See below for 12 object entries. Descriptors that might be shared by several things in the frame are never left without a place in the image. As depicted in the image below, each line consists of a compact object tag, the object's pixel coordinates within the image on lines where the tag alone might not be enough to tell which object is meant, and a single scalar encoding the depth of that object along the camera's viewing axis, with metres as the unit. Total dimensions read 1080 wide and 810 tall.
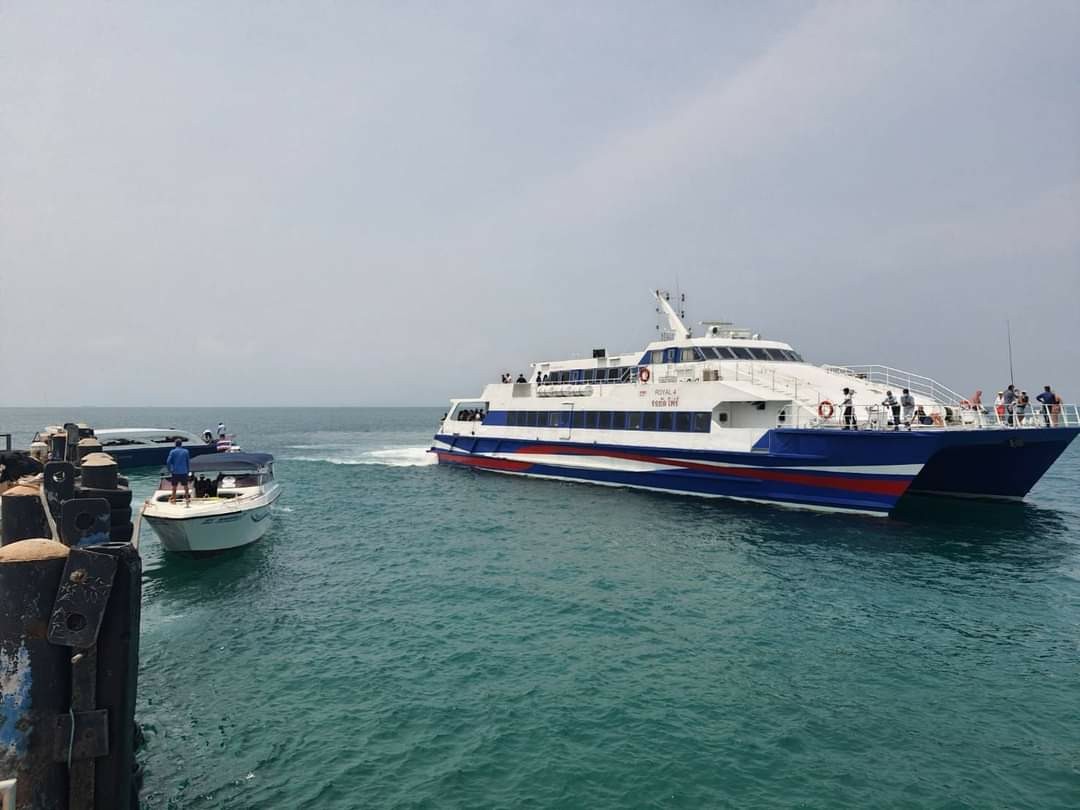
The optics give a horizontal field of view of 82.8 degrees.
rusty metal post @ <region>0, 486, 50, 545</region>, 8.16
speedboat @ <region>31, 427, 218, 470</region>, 43.34
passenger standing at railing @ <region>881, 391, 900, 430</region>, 22.67
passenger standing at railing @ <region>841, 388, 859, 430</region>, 23.66
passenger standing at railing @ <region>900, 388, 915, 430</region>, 22.76
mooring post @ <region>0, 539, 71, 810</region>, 4.88
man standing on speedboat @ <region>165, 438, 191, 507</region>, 17.75
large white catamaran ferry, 22.98
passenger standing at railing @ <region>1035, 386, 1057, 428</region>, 22.60
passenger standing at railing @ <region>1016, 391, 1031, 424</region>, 22.58
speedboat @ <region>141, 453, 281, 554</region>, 17.34
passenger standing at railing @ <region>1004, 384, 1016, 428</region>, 22.98
